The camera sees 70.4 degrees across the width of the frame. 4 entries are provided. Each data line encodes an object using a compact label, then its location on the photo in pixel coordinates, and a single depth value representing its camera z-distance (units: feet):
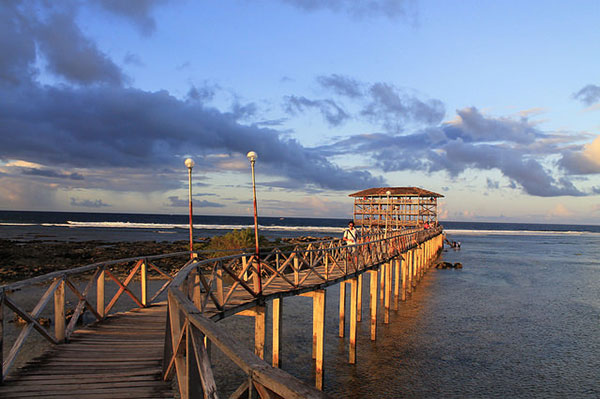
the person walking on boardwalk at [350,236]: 58.90
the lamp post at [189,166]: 43.83
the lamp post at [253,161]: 37.04
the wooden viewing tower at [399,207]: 174.70
